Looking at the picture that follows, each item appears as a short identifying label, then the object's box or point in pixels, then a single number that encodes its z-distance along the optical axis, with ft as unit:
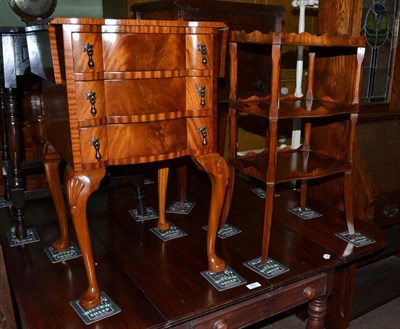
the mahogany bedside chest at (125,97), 3.89
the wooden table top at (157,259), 4.40
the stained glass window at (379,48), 6.84
